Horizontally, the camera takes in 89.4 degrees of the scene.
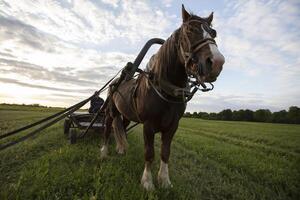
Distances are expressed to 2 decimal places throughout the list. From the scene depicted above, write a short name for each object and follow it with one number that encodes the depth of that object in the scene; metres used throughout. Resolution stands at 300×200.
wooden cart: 4.76
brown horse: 1.70
